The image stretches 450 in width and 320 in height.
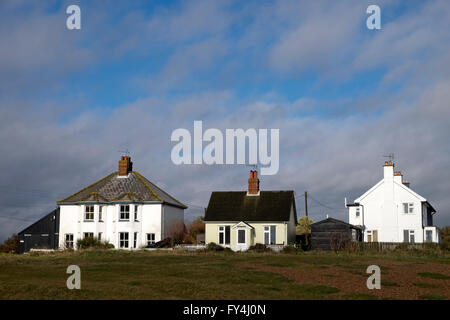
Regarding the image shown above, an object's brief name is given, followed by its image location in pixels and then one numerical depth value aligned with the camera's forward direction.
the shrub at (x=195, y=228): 55.47
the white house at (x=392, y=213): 52.47
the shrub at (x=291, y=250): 43.11
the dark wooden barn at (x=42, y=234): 55.78
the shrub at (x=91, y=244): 48.16
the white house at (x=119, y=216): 52.66
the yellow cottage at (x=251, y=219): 50.47
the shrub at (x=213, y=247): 45.00
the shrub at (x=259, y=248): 45.00
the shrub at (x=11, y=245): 57.38
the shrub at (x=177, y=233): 51.37
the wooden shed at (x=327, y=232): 48.78
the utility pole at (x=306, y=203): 57.53
